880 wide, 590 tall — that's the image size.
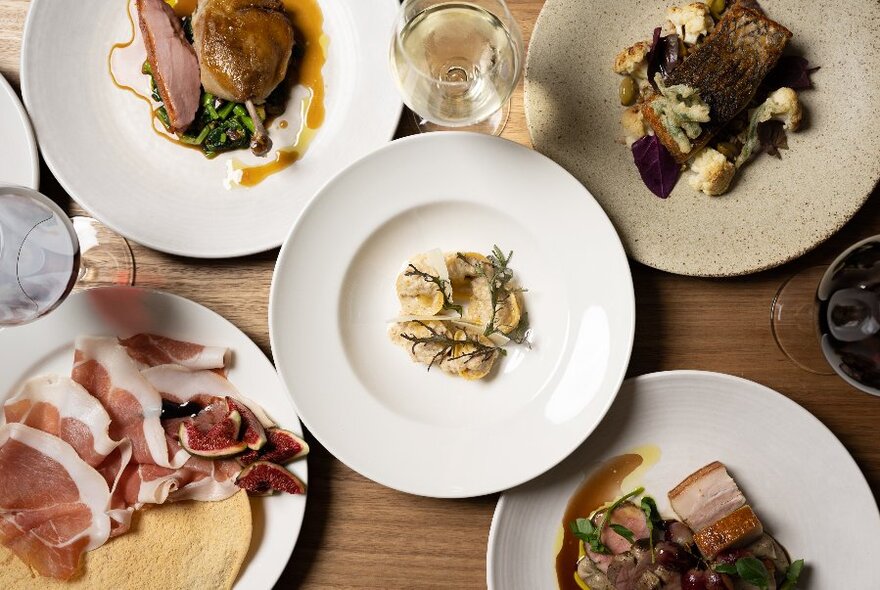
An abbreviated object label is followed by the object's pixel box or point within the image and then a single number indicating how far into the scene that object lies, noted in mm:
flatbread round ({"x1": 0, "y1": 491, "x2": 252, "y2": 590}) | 842
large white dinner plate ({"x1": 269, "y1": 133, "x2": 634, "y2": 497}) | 800
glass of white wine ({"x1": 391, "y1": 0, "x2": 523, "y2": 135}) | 763
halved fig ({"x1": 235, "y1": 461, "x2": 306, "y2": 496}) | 821
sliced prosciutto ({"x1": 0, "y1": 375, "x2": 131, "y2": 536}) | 841
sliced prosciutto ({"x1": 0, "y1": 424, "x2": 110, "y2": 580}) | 842
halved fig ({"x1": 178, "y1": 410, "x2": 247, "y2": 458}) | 825
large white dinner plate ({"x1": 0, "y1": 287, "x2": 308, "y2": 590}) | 827
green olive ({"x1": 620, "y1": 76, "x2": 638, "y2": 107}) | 822
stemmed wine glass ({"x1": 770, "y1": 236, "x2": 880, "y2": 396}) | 762
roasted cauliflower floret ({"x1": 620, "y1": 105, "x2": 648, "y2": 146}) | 819
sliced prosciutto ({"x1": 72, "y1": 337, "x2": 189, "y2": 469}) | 836
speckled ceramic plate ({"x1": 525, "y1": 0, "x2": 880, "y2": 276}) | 813
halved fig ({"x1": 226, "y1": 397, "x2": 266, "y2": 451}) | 823
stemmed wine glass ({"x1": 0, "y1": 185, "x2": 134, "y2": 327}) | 792
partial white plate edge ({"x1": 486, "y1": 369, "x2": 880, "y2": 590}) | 814
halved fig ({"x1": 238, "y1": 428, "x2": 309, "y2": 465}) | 822
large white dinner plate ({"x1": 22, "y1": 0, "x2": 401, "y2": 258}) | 819
